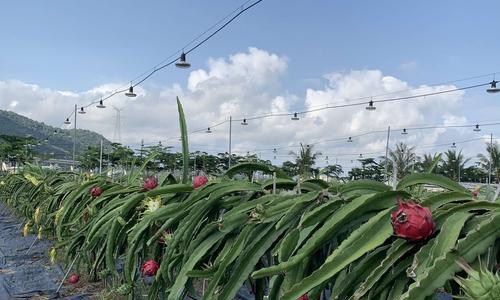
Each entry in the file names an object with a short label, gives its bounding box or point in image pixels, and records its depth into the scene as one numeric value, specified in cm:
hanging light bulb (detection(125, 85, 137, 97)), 1405
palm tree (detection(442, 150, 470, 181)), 3467
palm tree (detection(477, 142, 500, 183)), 3017
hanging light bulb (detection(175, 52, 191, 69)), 970
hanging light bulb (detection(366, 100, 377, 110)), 1656
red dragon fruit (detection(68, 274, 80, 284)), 404
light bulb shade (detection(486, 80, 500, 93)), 1269
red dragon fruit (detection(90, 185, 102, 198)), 423
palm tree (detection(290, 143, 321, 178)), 3350
